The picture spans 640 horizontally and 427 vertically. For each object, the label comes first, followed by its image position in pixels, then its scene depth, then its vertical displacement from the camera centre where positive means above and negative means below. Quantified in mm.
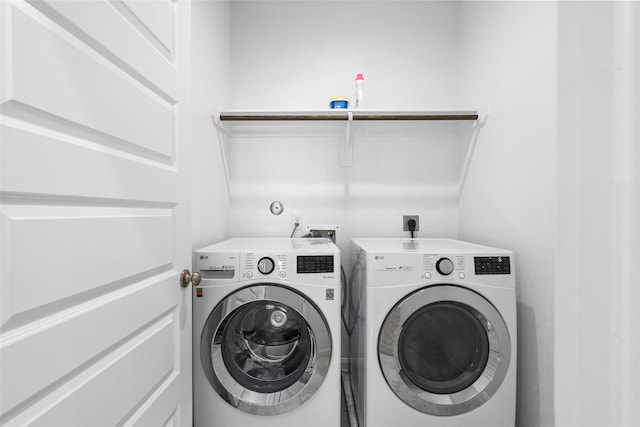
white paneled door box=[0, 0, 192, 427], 575 -5
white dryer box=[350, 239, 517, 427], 1413 -561
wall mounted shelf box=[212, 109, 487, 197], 1921 +569
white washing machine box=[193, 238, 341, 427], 1406 -548
